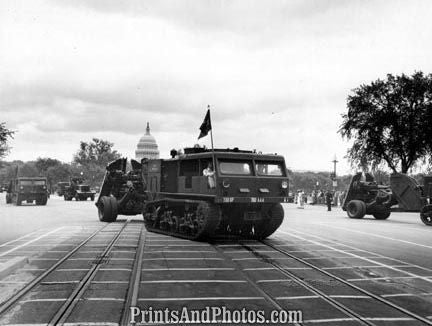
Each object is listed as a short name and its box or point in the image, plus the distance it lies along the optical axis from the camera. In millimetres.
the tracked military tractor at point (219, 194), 13633
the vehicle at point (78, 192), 54000
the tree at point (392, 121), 43562
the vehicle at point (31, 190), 39750
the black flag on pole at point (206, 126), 15706
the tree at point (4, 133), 24947
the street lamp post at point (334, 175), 45625
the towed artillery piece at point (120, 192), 21453
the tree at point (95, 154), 126250
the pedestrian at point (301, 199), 40031
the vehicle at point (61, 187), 68550
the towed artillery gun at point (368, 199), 26281
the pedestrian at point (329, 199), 36031
